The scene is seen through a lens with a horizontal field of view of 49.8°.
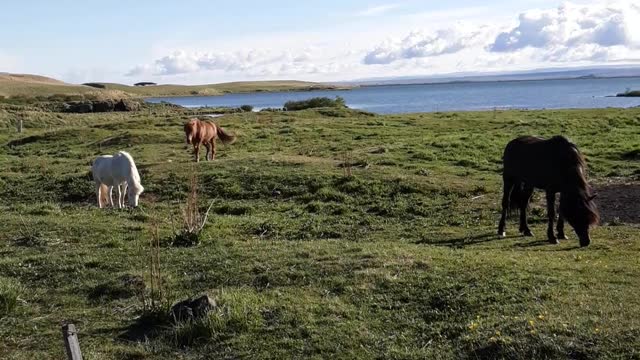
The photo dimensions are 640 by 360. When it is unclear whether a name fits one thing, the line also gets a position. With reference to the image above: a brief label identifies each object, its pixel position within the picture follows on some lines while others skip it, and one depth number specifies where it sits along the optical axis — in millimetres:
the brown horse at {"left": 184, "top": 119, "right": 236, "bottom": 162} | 23234
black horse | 10547
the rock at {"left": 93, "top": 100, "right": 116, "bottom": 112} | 68750
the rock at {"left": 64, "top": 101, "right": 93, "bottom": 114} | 68438
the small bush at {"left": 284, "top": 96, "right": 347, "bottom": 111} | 57250
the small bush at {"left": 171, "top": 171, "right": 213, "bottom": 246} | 11461
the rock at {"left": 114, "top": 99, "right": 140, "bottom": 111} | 70312
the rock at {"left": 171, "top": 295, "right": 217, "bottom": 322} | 7461
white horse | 15961
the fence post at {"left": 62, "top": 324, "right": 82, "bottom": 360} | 5750
